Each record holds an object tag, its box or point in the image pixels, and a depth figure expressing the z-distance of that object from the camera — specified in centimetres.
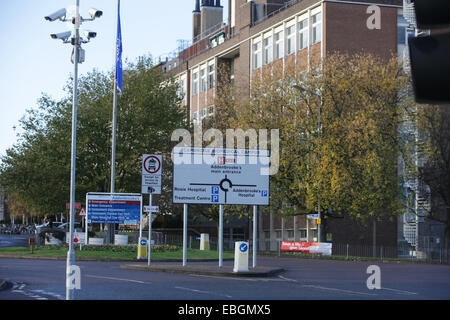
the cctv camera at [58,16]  2375
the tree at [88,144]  5162
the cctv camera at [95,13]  2805
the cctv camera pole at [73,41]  2180
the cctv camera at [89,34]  2812
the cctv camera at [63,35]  2439
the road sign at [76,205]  5059
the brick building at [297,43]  5225
